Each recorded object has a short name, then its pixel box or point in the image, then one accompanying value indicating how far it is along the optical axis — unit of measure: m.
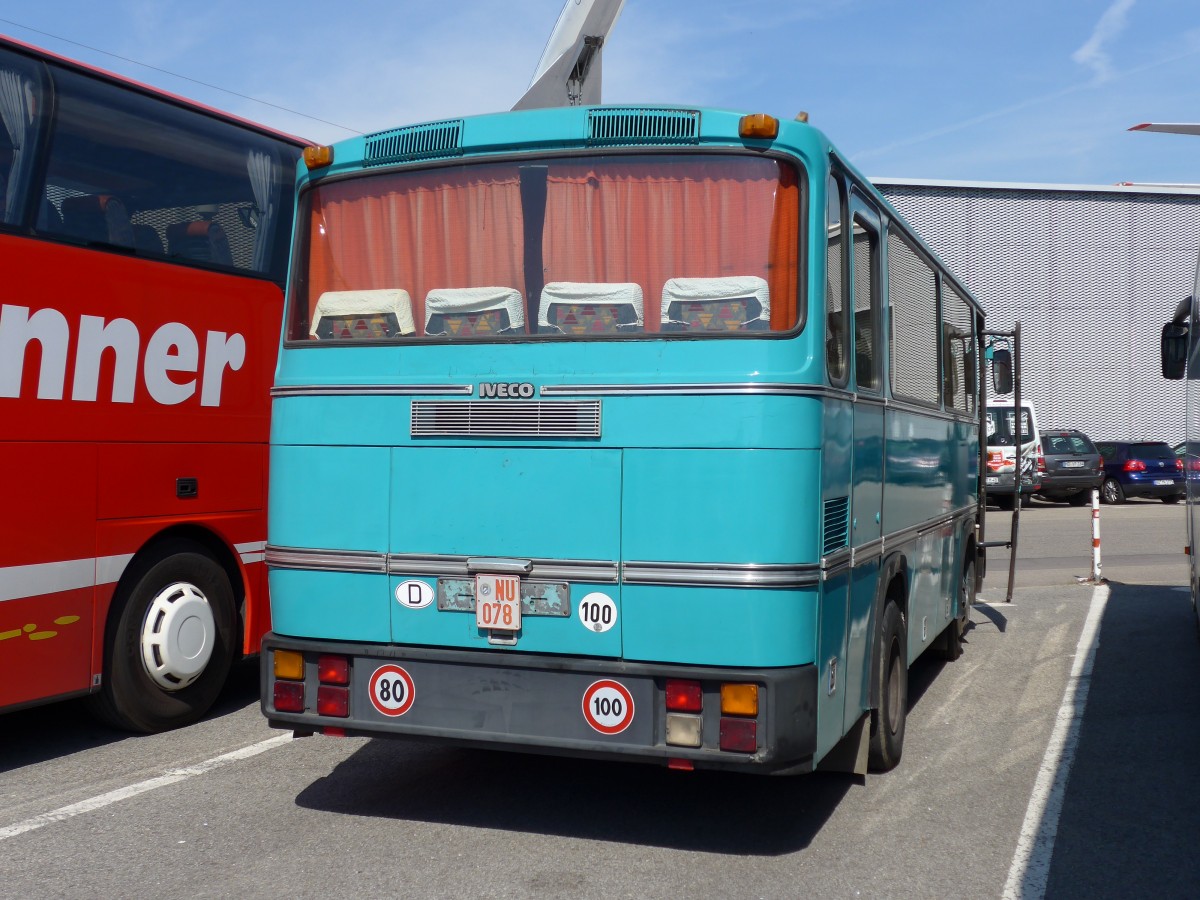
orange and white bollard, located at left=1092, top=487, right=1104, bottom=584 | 14.07
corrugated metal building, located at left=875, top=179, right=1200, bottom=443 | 39.31
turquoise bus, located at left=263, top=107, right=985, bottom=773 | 4.79
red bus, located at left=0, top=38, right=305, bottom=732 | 6.33
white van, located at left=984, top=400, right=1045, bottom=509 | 25.72
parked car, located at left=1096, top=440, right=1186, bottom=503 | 29.34
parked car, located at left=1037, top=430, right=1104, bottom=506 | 28.08
